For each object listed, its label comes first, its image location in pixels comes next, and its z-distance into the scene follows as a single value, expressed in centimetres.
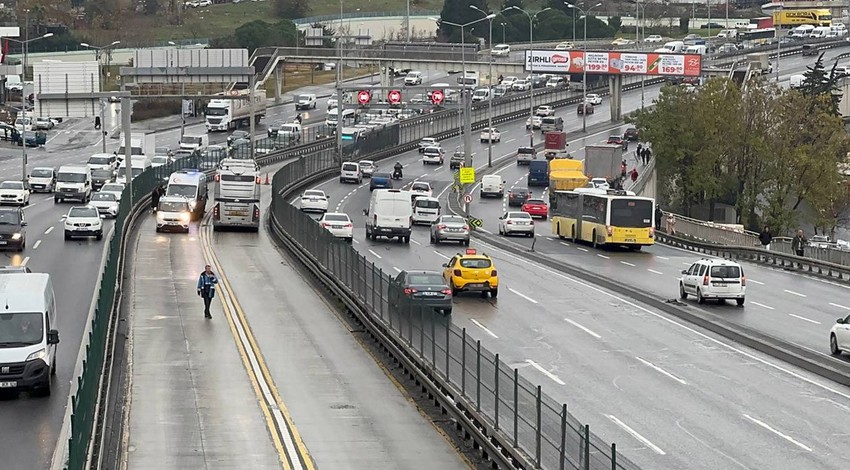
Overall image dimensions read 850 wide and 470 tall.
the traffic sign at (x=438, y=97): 12755
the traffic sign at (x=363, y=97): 12369
